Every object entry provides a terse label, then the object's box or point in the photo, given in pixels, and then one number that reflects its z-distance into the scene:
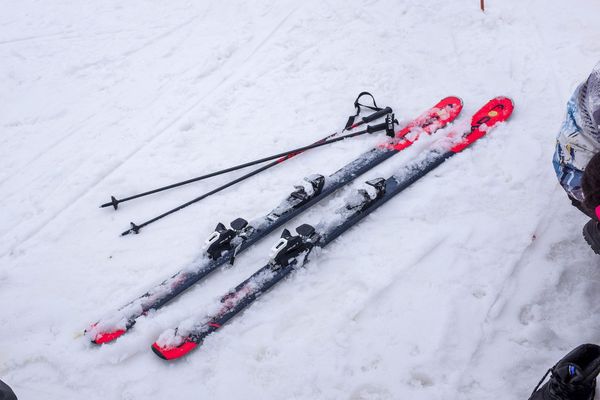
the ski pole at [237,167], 3.95
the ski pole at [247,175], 3.74
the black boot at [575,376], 1.98
